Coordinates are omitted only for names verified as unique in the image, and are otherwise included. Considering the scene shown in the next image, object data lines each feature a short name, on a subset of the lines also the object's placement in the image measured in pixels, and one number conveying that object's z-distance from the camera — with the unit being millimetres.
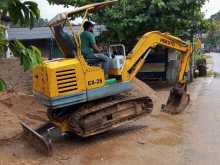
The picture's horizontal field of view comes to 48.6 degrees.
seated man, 5317
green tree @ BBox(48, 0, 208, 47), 9796
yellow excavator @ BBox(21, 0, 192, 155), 4800
